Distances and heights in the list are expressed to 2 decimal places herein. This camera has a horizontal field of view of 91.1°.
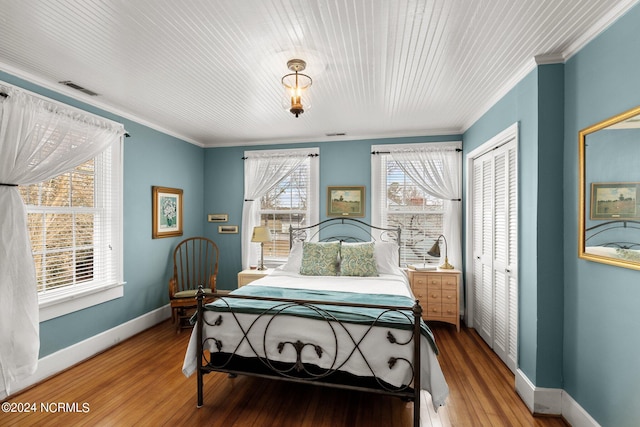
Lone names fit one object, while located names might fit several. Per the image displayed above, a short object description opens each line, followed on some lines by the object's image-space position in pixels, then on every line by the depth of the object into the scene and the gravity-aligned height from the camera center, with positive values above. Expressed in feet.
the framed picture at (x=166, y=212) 13.44 +0.03
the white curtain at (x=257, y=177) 15.93 +1.86
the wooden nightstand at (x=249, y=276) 13.80 -2.79
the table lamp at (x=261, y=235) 14.42 -1.04
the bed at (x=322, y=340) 6.99 -3.06
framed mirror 5.51 +0.42
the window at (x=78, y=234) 9.20 -0.70
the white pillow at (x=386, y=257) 12.35 -1.77
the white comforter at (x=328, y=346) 6.97 -3.17
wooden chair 12.77 -2.92
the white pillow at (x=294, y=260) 12.72 -1.96
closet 9.41 -1.08
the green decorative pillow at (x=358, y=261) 11.87 -1.85
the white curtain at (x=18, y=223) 7.72 -0.26
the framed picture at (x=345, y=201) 15.19 +0.58
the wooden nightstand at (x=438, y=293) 12.92 -3.33
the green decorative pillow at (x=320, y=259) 12.17 -1.83
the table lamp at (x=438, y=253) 12.91 -1.69
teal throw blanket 7.18 -2.41
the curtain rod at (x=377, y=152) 14.93 +2.90
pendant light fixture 7.43 +3.63
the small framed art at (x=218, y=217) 16.65 -0.23
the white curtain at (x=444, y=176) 14.14 +1.70
